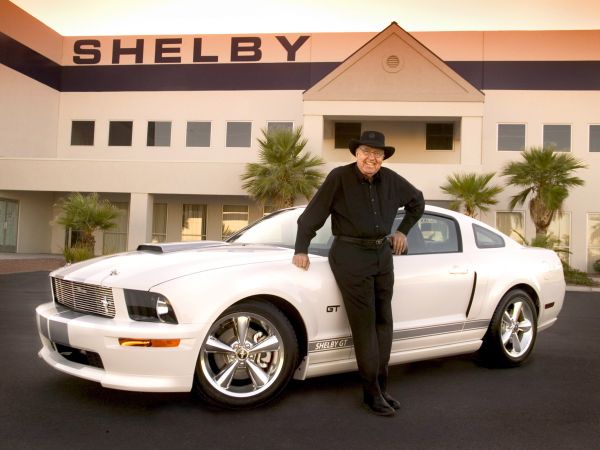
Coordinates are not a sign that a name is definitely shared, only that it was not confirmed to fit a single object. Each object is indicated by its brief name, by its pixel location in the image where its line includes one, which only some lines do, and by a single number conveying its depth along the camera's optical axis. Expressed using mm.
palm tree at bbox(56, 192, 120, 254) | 19766
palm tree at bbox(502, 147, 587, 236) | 18875
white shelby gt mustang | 3629
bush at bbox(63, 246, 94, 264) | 18375
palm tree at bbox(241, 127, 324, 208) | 19562
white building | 21500
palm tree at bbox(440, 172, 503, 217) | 19344
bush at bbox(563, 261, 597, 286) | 17781
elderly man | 4031
